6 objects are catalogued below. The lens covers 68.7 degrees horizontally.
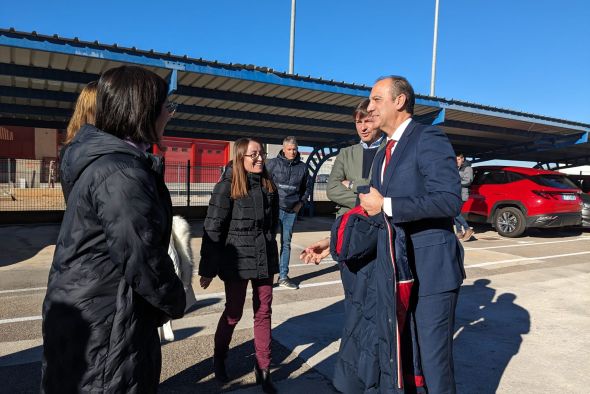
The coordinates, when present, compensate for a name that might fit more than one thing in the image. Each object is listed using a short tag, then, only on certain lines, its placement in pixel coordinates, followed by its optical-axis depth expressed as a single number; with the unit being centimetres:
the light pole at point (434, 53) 1683
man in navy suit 202
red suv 1084
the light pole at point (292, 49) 1309
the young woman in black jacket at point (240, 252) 309
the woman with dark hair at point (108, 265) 146
